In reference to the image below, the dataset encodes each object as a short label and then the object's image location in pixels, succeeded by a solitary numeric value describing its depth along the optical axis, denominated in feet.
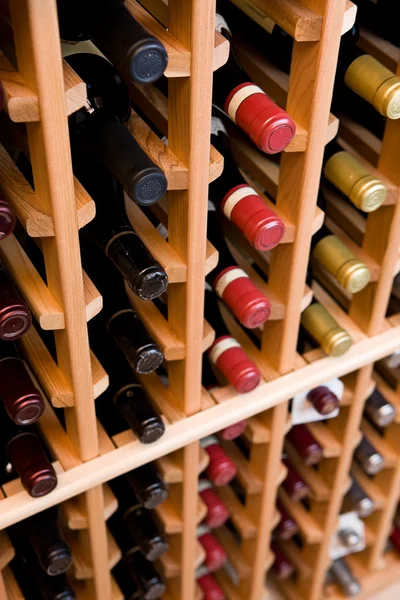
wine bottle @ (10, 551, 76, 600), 3.05
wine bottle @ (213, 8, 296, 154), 2.23
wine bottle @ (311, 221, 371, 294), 2.84
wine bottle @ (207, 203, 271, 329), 2.65
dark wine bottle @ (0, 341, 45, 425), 2.35
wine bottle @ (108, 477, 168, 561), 3.12
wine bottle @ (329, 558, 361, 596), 4.30
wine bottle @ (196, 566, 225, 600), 3.92
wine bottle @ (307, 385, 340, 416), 3.19
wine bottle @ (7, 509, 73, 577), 2.80
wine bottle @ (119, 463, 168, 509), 2.95
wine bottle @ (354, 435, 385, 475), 3.77
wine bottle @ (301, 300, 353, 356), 3.00
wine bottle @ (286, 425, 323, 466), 3.53
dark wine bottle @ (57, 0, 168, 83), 1.82
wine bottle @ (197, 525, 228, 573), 3.67
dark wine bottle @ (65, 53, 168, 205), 2.07
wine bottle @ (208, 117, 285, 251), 2.45
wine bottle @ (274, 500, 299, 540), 3.92
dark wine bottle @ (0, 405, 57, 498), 2.55
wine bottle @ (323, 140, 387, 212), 2.67
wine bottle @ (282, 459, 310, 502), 3.72
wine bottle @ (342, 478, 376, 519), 3.93
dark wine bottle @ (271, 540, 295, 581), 4.16
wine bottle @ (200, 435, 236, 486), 3.25
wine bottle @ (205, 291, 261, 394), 2.83
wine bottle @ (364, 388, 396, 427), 3.58
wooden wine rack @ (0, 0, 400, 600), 2.02
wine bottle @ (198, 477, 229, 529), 3.46
